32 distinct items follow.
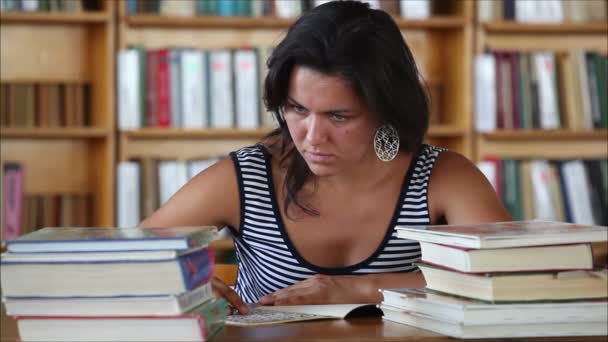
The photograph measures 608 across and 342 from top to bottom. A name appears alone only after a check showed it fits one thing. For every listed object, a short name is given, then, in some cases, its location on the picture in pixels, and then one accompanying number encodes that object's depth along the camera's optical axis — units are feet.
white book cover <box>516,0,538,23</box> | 21.46
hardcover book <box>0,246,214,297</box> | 6.58
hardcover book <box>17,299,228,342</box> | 6.64
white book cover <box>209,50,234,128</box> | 20.67
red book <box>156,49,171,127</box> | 20.63
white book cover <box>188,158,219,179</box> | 20.85
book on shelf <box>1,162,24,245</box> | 20.16
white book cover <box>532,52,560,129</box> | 21.61
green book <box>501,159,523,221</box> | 21.55
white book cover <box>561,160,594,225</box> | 21.71
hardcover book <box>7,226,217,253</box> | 6.57
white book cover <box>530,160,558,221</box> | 21.63
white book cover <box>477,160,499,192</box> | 21.49
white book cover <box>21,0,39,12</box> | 20.21
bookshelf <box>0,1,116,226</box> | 20.96
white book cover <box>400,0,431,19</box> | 21.21
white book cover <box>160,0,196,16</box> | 20.58
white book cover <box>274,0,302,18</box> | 20.75
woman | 9.93
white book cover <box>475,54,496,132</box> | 21.27
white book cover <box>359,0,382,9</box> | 20.68
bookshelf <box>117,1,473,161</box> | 20.88
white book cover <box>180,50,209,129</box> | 20.65
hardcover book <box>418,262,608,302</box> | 7.03
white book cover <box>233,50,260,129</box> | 20.66
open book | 7.92
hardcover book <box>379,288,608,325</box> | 7.03
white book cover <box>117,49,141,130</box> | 20.35
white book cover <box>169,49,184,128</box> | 20.69
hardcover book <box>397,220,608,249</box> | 6.98
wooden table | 7.12
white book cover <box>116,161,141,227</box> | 20.42
